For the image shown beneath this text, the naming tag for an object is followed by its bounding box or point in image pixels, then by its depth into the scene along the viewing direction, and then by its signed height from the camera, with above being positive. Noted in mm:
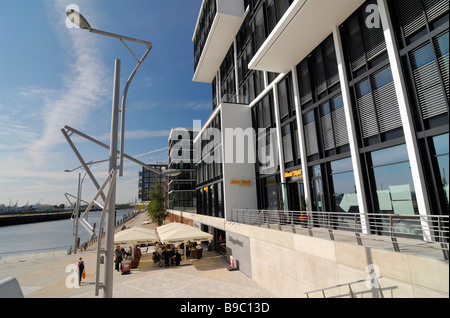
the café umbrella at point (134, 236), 17453 -2265
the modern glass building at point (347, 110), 8172 +4227
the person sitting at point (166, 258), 18375 -4026
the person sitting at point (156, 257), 18891 -4062
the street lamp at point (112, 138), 5180 +1749
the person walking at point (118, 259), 17611 -3760
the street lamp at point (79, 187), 30788 +2941
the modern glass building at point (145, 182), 148475 +15854
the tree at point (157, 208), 47750 -421
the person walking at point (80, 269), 14167 -3529
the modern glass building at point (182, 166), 56500 +9597
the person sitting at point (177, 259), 18516 -4223
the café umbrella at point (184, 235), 16948 -2300
